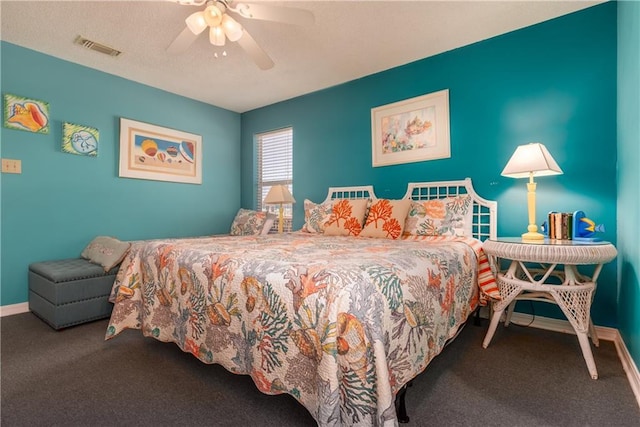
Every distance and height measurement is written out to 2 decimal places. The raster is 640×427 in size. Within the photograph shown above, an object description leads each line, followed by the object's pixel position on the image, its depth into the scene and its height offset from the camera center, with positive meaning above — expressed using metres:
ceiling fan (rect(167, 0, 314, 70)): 1.88 +1.25
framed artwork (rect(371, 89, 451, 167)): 2.94 +0.85
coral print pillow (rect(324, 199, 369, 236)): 2.83 -0.04
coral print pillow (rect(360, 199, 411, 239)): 2.57 -0.05
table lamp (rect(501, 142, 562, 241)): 2.03 +0.32
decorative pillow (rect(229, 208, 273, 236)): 3.77 -0.12
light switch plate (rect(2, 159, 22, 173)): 2.71 +0.44
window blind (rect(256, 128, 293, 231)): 4.24 +0.73
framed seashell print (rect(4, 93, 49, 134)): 2.73 +0.93
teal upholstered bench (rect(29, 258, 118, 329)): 2.40 -0.63
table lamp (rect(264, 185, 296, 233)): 3.56 +0.21
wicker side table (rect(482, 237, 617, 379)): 1.67 -0.41
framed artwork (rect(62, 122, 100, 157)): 3.04 +0.77
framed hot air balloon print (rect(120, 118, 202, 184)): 3.49 +0.75
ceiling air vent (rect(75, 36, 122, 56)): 2.68 +1.52
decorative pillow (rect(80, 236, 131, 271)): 2.70 -0.34
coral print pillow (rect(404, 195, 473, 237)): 2.52 -0.04
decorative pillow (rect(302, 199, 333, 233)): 3.06 -0.02
